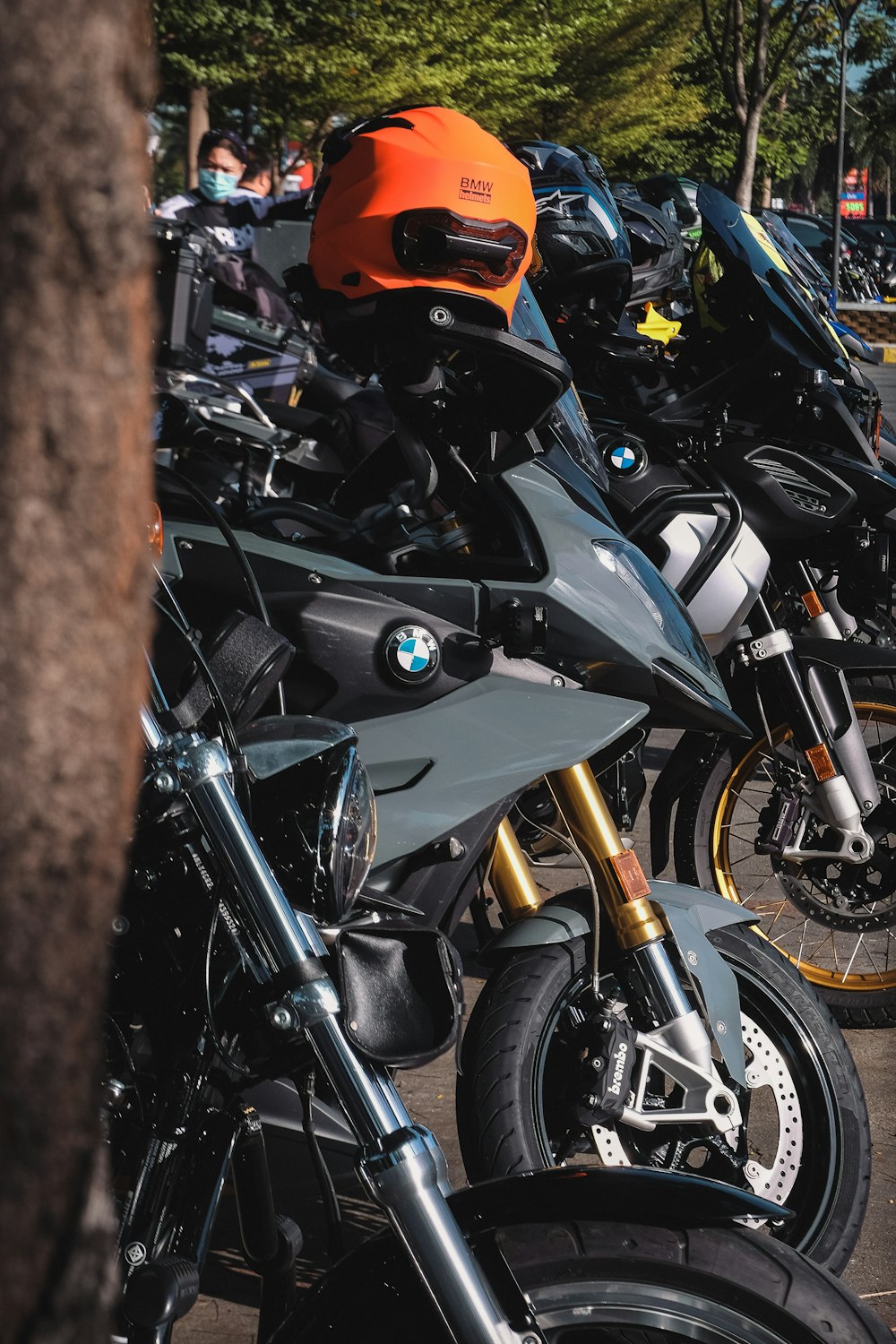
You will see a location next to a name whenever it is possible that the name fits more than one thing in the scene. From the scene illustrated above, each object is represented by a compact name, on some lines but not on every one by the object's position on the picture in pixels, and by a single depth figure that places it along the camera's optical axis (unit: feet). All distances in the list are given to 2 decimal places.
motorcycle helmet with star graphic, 14.58
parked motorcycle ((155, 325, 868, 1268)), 7.86
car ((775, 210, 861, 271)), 72.95
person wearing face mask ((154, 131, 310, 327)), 30.66
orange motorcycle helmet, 8.36
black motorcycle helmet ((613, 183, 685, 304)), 18.21
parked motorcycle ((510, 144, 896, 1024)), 12.11
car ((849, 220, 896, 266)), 89.25
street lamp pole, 56.20
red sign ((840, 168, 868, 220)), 157.46
